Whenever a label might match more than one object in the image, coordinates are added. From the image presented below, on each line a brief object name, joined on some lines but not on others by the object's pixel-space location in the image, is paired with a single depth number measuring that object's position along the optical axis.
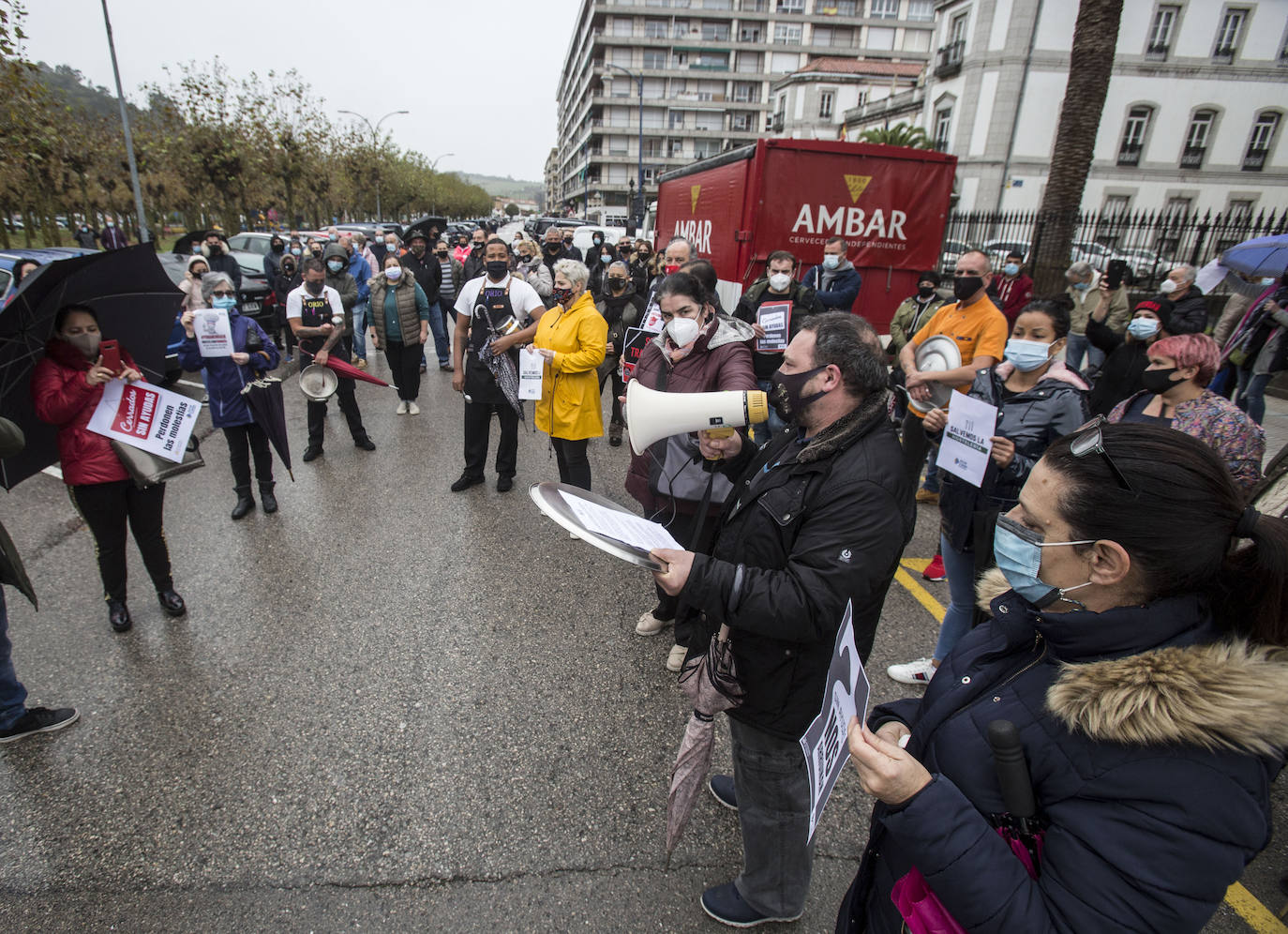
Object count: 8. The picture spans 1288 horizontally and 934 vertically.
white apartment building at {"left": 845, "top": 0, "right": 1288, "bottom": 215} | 26.80
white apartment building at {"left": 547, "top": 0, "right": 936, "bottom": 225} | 57.78
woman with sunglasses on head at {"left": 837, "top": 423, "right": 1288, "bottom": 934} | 0.86
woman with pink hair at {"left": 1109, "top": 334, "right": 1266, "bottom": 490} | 2.61
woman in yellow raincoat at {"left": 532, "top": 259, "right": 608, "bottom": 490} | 4.41
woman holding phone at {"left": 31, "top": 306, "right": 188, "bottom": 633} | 2.99
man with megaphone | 1.57
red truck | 7.71
